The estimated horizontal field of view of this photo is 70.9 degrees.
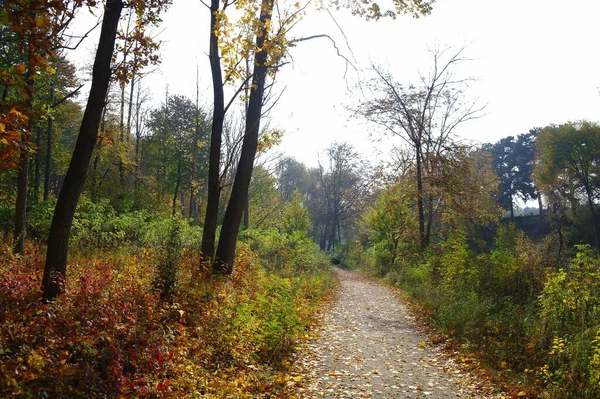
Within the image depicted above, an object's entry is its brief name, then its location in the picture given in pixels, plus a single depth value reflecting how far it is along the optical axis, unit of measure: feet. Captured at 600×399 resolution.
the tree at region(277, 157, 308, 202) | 197.71
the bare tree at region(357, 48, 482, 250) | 69.92
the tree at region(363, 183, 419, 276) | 72.23
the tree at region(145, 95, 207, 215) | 100.32
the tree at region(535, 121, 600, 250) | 122.01
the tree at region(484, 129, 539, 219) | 197.88
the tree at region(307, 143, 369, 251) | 144.05
